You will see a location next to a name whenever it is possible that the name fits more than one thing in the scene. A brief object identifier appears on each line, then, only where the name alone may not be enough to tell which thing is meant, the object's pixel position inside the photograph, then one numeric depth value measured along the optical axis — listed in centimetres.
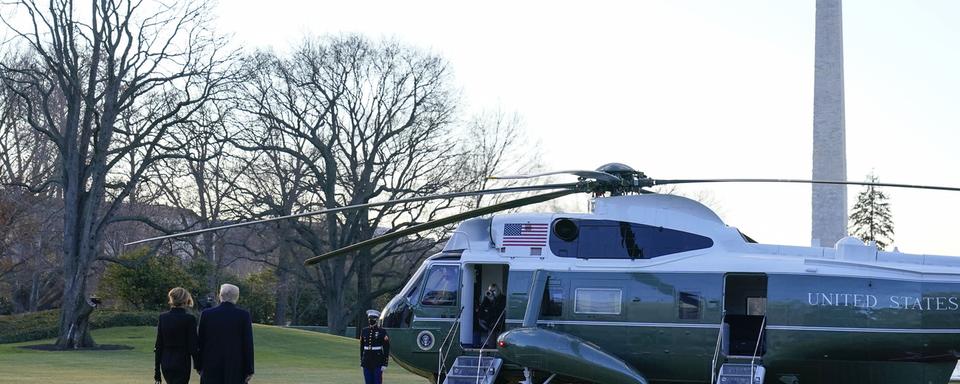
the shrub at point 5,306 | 5881
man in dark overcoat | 1248
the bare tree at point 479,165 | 4953
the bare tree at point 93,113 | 3631
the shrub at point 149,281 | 4659
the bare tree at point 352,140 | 4819
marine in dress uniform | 1952
